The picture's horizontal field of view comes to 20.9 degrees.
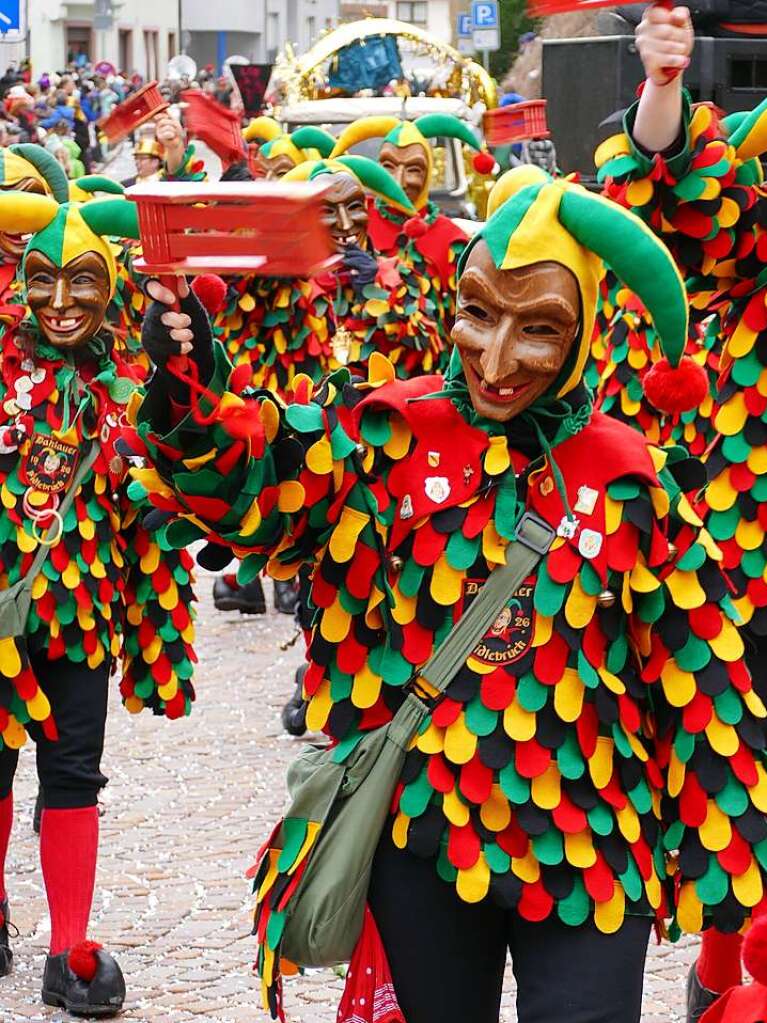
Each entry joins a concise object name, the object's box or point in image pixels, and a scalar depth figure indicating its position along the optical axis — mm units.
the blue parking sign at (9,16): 8641
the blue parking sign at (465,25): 26016
